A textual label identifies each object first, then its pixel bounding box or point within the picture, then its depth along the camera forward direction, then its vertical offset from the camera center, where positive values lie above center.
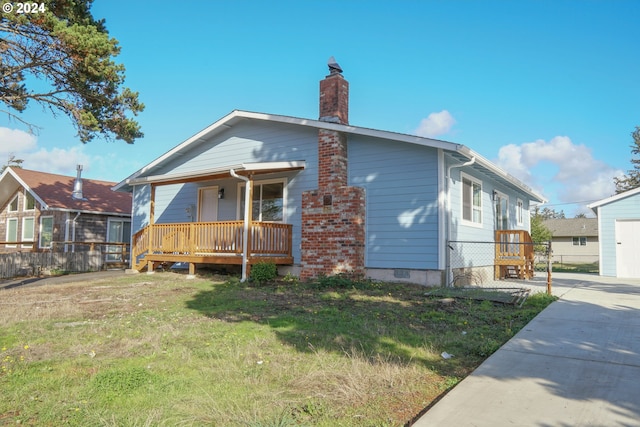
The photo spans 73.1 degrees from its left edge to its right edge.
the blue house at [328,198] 10.38 +1.22
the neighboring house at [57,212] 19.67 +1.22
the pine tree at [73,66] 9.95 +4.31
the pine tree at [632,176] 46.97 +7.72
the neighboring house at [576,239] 38.59 +0.58
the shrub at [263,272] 10.92 -0.80
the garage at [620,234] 15.89 +0.45
